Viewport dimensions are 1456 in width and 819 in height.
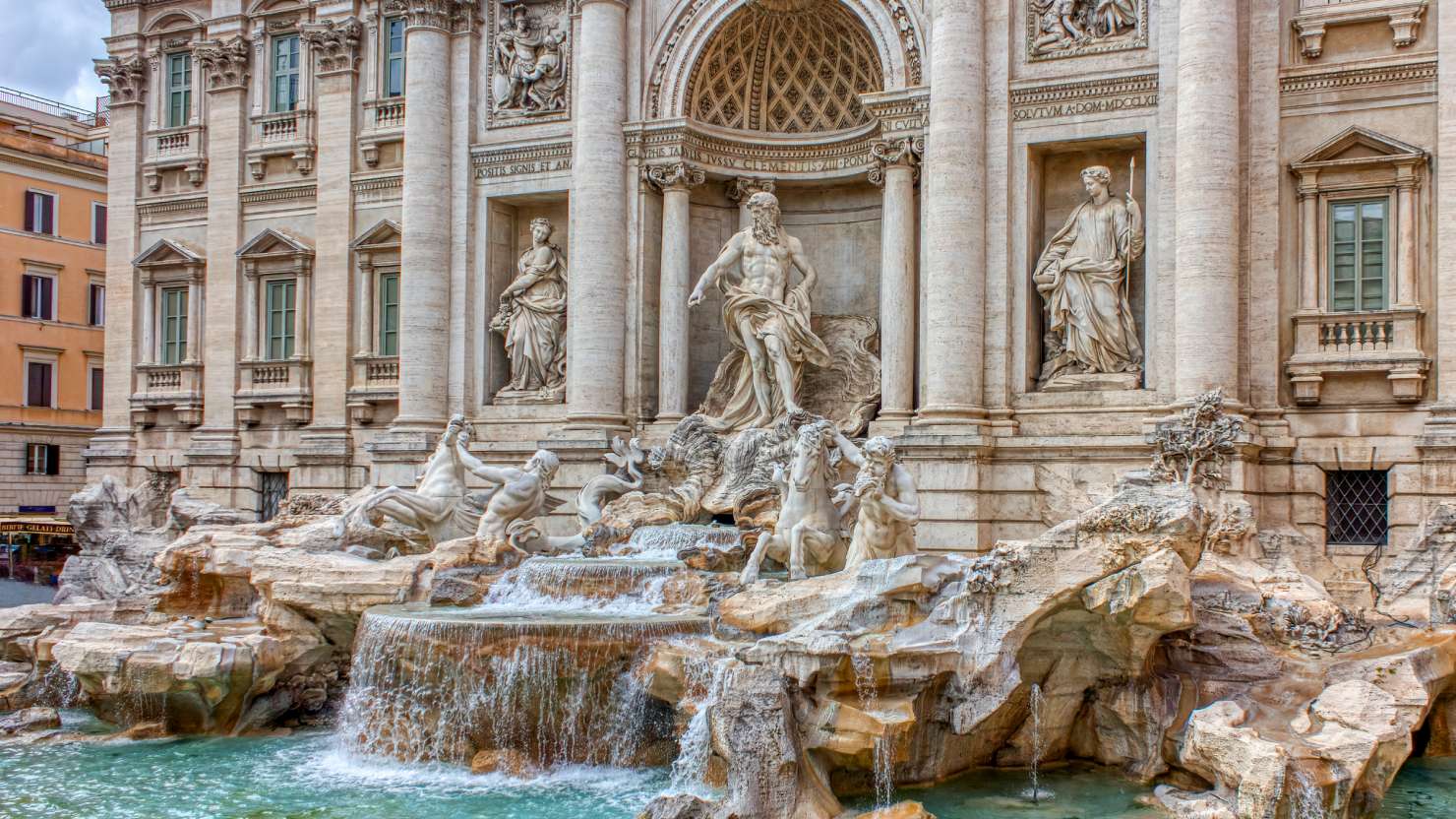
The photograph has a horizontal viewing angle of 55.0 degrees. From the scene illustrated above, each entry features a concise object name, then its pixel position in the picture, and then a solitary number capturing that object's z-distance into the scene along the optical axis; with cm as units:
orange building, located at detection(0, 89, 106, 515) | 3891
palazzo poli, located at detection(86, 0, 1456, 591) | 1678
